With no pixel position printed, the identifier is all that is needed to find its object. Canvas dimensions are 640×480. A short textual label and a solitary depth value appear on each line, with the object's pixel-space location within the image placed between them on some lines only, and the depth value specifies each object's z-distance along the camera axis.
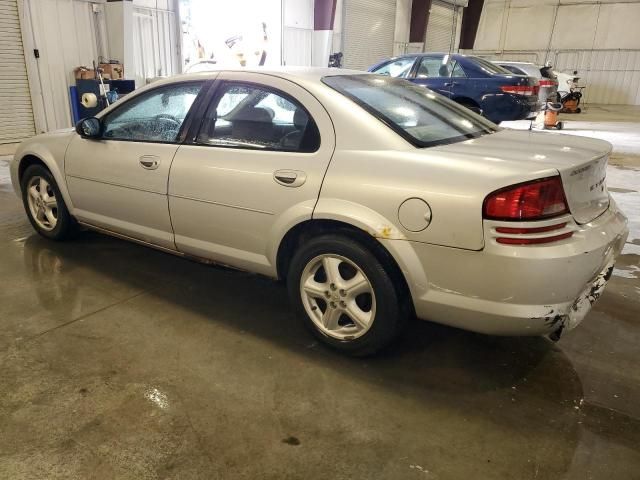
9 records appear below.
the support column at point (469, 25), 21.77
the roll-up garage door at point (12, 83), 8.96
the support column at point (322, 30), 15.06
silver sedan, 2.18
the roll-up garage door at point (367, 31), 16.69
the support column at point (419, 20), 19.64
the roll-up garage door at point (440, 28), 21.84
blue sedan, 9.20
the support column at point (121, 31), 9.90
